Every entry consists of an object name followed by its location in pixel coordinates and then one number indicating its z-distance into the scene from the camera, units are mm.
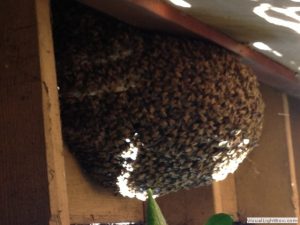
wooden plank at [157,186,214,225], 1714
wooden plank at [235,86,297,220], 1890
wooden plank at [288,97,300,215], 2072
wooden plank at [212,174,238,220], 1786
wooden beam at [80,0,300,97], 1305
